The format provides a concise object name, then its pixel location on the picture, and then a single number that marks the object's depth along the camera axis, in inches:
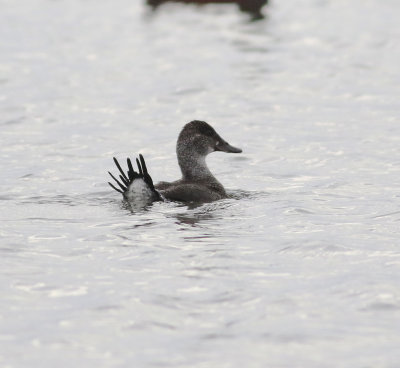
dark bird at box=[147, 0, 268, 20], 2279.8
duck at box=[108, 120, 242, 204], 786.8
